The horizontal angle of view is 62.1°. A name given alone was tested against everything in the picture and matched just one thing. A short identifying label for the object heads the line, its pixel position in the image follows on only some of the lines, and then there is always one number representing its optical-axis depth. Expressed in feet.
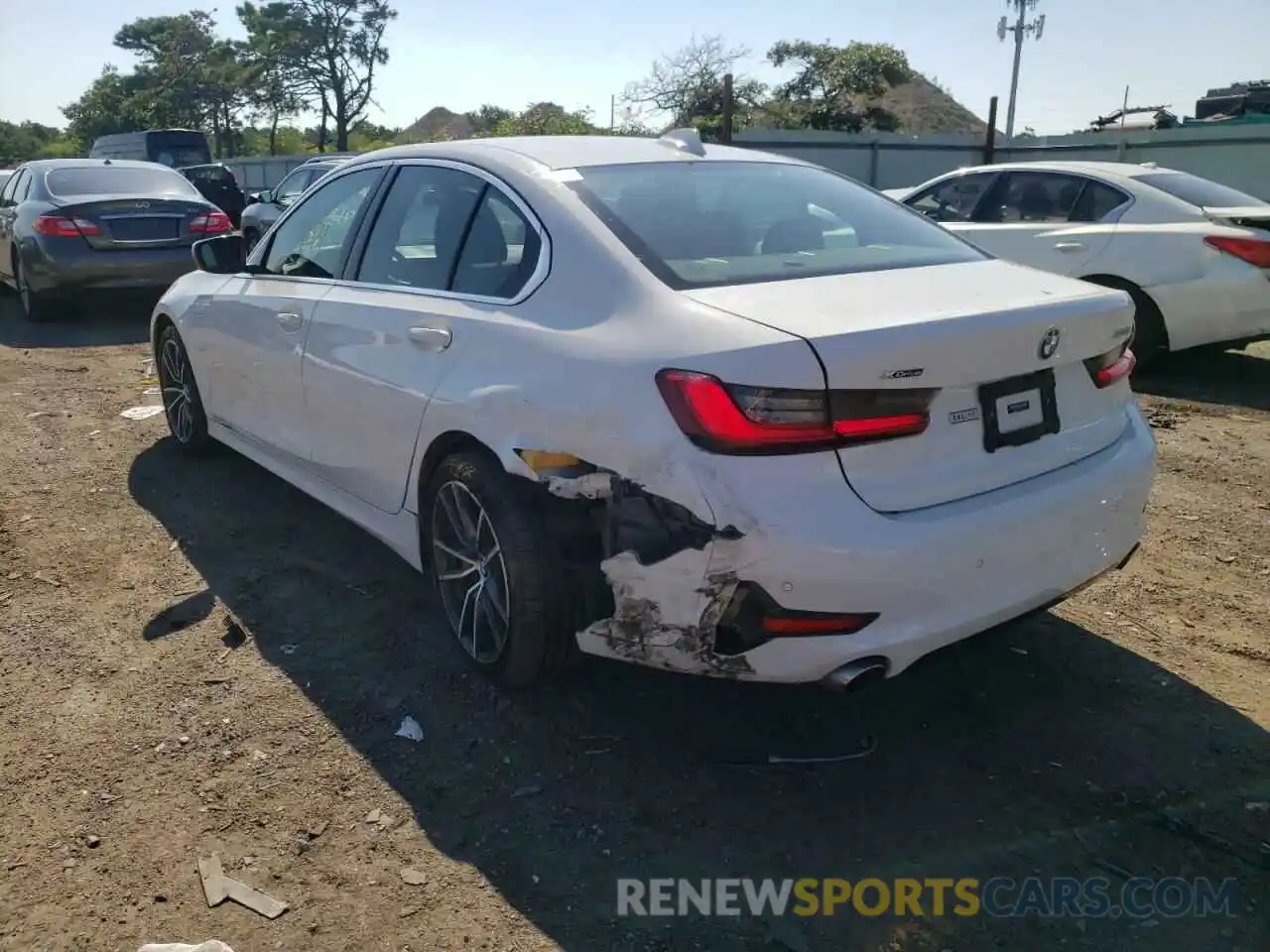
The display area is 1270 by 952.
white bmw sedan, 8.14
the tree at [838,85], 116.26
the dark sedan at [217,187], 71.87
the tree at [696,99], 109.81
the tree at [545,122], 107.36
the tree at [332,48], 161.79
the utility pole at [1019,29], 140.05
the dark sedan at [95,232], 31.55
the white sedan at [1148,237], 22.93
